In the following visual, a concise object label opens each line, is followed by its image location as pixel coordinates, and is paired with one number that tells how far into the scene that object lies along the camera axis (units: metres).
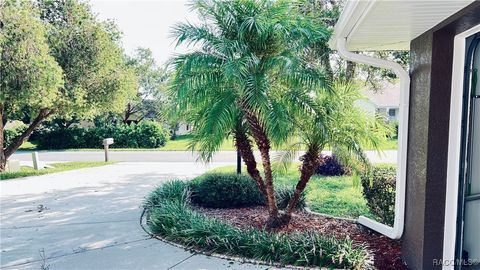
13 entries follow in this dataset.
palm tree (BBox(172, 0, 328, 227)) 4.36
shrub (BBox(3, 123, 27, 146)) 24.29
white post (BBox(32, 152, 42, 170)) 13.63
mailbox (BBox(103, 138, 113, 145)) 15.96
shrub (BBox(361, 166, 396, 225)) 5.04
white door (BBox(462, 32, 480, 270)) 3.43
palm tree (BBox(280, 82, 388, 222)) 4.64
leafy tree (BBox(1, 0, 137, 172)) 10.24
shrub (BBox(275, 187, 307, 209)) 6.49
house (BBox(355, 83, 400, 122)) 28.73
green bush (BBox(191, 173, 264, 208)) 6.74
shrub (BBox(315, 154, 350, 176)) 11.06
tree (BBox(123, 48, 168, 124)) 32.31
